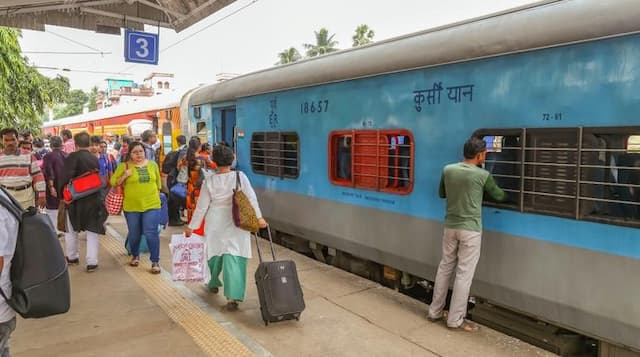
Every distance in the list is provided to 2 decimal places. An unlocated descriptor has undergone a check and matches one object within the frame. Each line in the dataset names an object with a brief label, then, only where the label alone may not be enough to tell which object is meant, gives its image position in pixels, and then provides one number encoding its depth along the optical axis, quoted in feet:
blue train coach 10.10
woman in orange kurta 23.49
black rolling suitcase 13.34
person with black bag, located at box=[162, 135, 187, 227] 27.17
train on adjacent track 40.55
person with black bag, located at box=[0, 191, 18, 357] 7.38
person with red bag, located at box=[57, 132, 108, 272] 18.81
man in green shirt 12.34
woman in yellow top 18.17
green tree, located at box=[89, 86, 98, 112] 250.47
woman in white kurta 14.44
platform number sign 29.94
